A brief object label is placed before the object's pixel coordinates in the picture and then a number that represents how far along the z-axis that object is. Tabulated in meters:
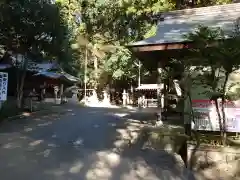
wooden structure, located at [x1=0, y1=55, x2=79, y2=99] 11.40
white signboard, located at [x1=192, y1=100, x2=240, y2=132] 4.59
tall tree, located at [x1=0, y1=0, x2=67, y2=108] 8.58
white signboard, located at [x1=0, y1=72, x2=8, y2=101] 6.41
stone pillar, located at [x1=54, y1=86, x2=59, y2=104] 16.65
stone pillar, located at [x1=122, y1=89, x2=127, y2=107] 17.72
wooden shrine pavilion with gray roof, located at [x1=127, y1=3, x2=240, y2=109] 5.04
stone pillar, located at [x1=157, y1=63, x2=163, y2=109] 6.03
